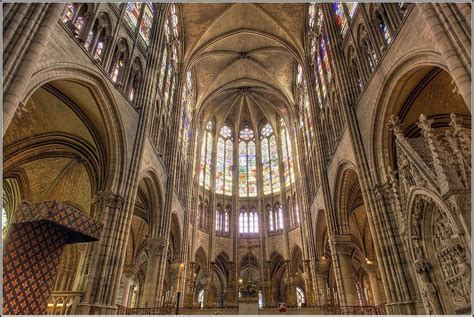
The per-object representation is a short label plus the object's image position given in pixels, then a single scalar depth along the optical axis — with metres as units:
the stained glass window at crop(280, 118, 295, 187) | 31.17
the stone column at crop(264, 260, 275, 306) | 22.66
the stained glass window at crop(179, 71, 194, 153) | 24.61
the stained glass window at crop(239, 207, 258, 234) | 31.61
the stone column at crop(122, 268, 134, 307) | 22.72
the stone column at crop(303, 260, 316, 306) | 19.50
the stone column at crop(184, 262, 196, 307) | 17.08
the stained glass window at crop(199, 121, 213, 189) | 31.73
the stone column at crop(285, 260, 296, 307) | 18.90
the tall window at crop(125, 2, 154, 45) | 15.25
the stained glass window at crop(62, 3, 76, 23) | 10.29
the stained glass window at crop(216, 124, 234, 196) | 33.25
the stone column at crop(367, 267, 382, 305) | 19.50
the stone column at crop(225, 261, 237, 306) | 23.48
